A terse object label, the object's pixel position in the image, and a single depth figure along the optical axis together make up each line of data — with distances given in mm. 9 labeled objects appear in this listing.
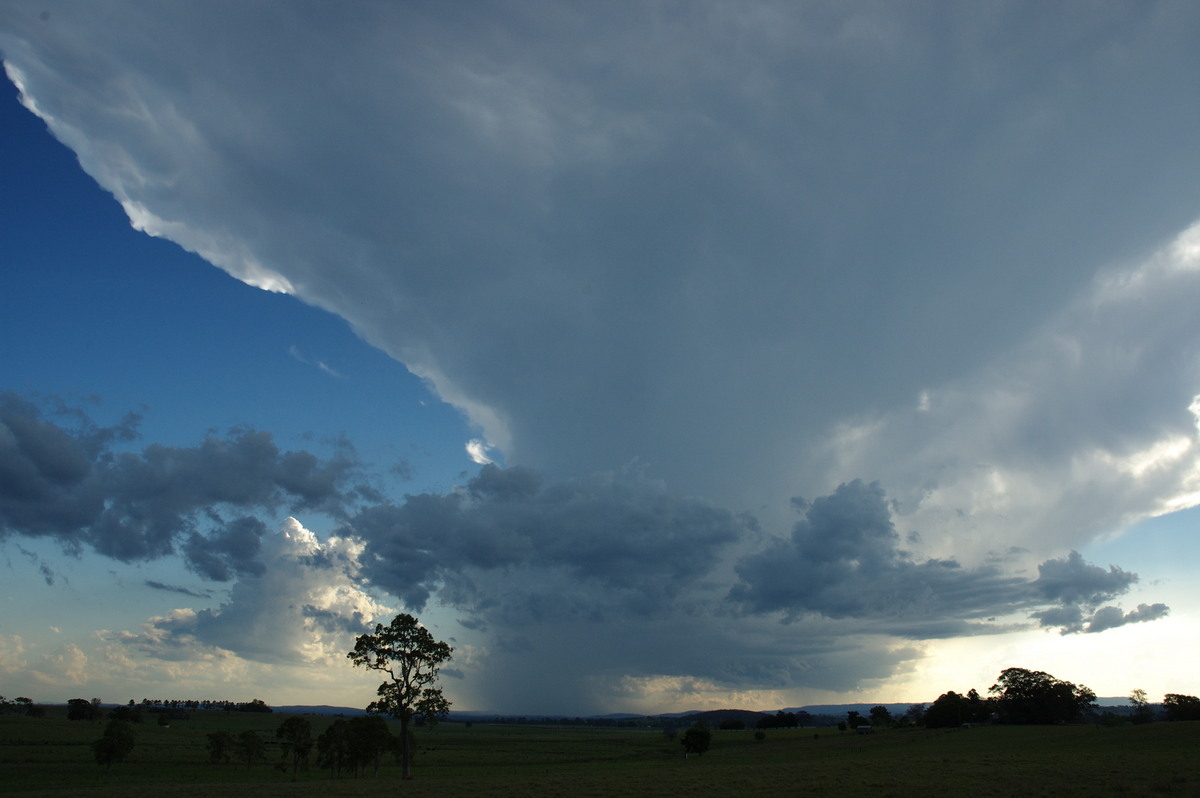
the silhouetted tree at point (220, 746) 97875
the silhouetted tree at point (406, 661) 54594
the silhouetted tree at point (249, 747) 95500
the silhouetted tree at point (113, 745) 83069
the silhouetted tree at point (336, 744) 77188
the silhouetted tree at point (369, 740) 72375
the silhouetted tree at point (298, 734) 82250
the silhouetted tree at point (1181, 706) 106188
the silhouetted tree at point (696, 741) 111250
